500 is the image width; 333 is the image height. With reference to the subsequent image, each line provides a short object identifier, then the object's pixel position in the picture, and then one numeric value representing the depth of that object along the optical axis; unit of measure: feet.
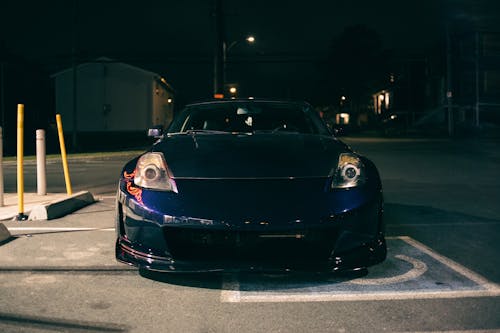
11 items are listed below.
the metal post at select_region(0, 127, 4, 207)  26.43
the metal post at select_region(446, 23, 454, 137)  127.34
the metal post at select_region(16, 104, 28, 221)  23.98
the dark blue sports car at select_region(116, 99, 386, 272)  12.85
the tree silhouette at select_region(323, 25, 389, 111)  268.82
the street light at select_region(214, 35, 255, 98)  110.06
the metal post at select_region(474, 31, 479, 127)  141.98
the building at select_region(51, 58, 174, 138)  170.19
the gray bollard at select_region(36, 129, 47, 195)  29.58
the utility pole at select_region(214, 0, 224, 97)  82.43
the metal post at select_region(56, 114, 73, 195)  28.84
